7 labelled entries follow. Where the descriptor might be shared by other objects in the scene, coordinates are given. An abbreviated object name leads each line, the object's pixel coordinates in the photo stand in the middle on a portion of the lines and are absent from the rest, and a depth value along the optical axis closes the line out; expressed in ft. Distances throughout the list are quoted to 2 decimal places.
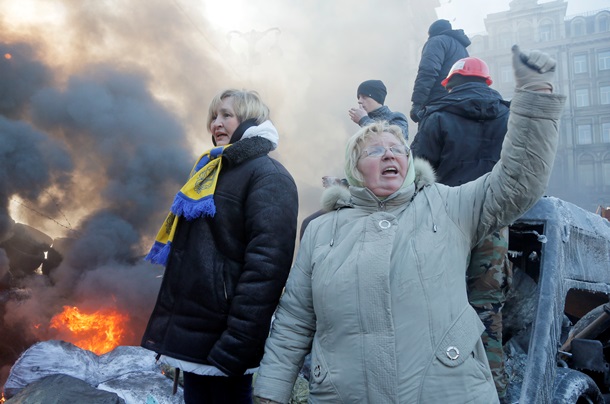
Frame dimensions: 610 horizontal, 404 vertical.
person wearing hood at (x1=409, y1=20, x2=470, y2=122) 12.39
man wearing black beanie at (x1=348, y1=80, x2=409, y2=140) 12.55
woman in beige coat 4.86
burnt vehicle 7.16
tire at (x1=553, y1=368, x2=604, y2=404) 7.60
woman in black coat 6.31
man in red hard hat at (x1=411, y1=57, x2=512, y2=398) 9.25
